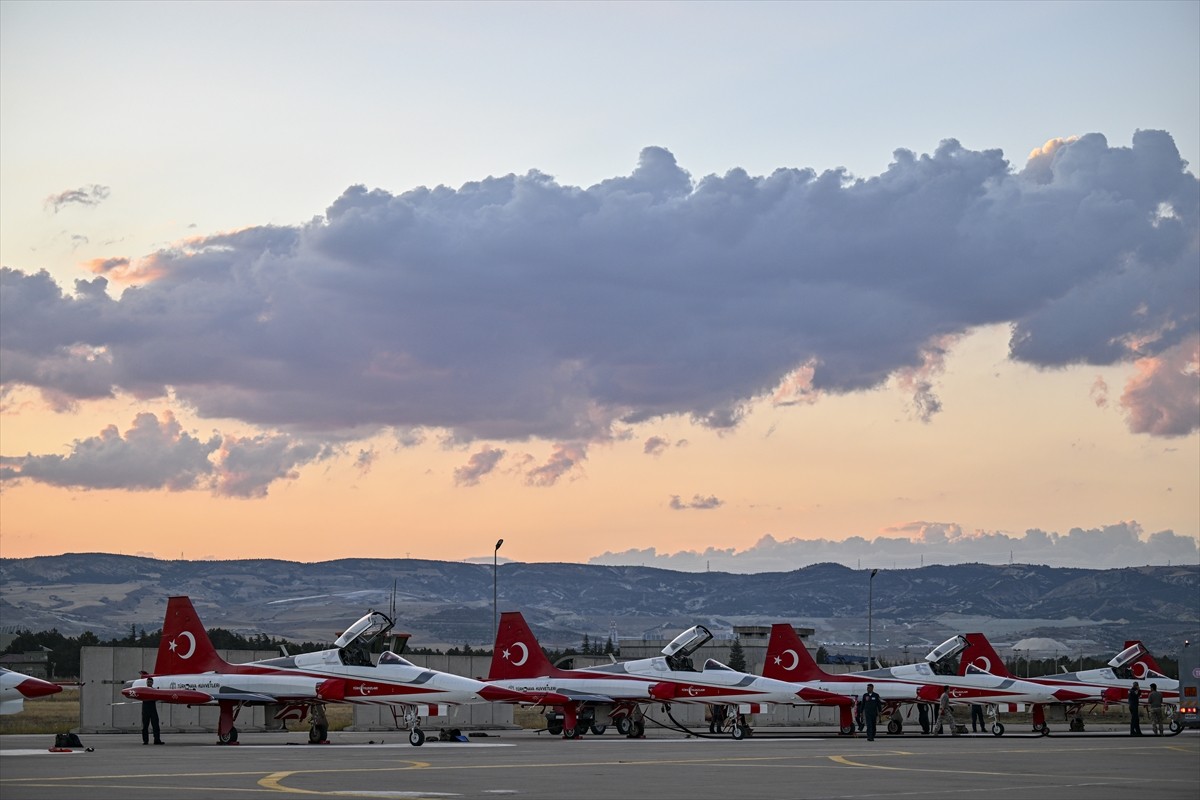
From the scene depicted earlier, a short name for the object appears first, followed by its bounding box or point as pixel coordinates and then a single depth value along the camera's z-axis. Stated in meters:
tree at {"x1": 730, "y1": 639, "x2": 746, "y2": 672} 79.81
